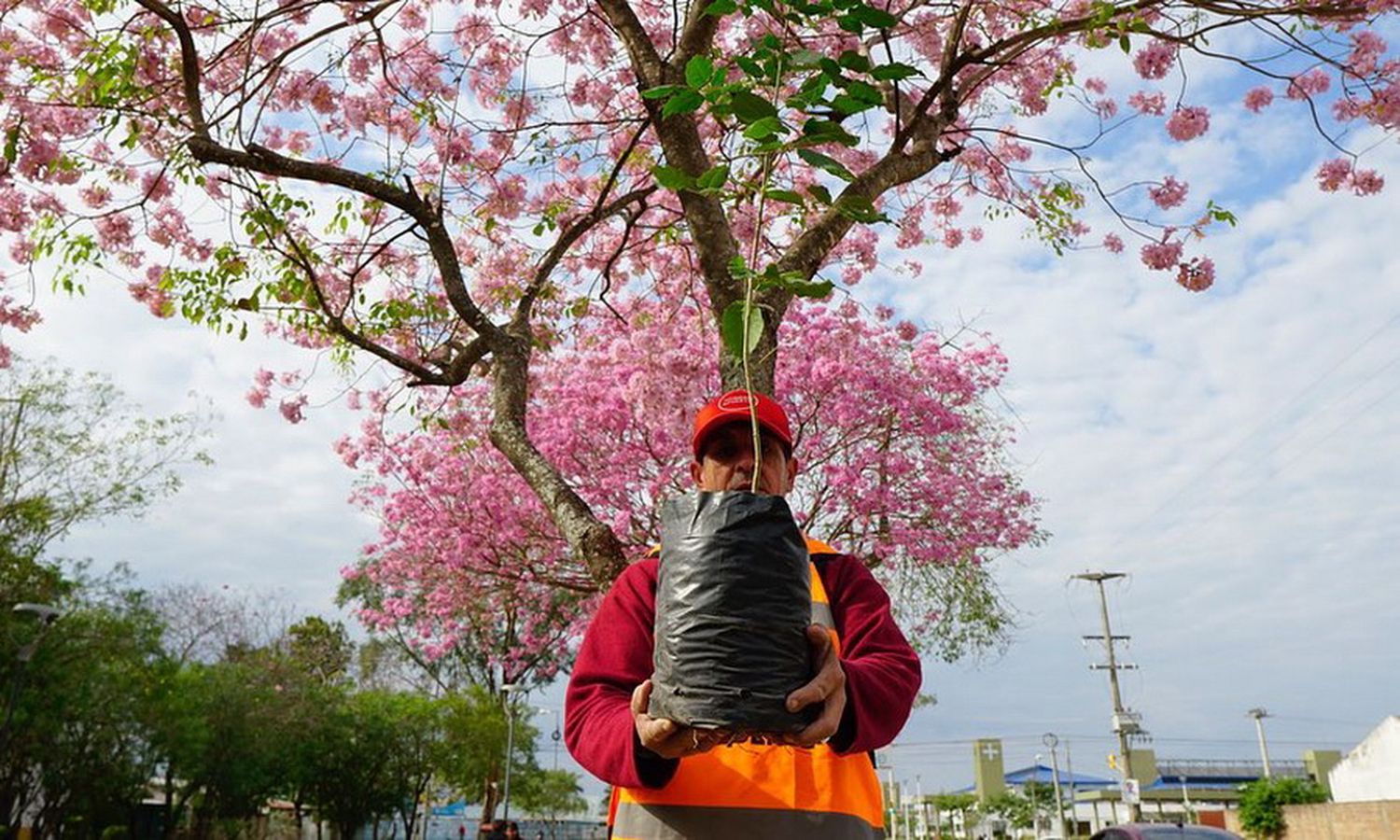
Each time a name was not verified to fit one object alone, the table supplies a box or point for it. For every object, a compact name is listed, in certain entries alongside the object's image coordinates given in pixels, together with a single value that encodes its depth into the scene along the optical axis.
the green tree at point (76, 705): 15.30
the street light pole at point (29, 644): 13.43
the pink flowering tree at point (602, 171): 1.71
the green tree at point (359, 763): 23.84
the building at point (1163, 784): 45.62
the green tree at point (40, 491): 15.80
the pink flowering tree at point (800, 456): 9.38
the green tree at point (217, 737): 18.16
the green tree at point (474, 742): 23.06
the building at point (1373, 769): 24.75
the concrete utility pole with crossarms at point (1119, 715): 23.95
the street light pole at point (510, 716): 19.59
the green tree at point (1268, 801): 23.22
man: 1.40
